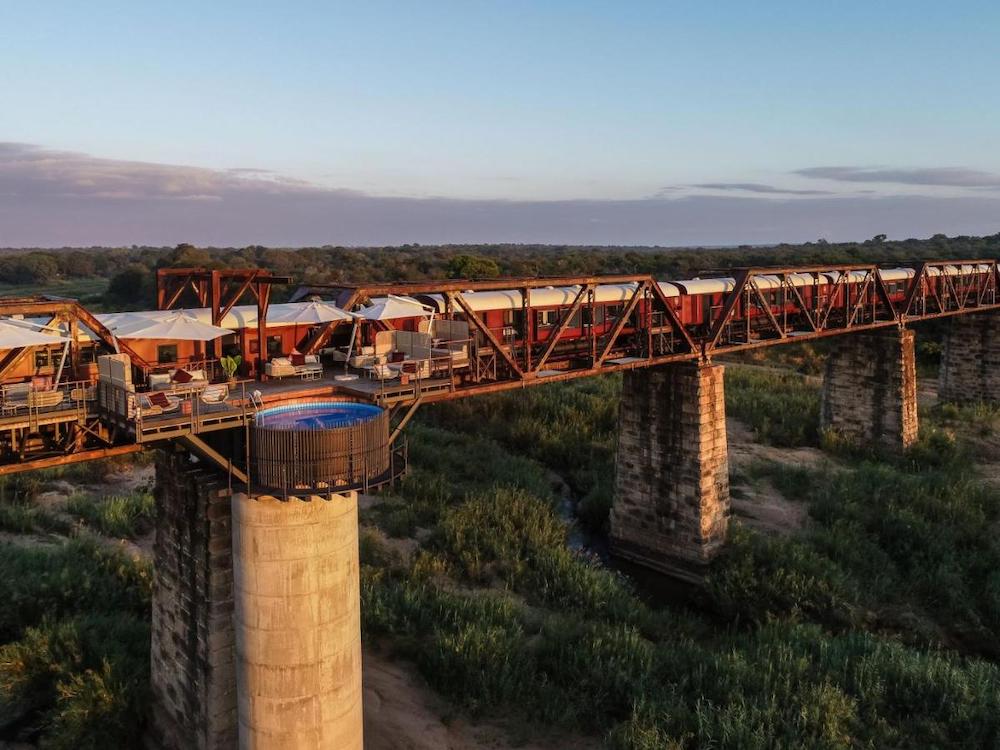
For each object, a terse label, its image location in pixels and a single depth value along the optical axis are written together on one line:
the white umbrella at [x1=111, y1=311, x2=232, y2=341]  13.96
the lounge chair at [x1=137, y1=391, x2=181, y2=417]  11.98
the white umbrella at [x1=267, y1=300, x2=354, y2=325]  16.73
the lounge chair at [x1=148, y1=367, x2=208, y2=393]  14.00
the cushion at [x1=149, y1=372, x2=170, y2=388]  14.18
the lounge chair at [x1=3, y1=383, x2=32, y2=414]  11.93
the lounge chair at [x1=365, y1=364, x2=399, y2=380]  15.20
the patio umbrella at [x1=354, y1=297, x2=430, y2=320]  17.14
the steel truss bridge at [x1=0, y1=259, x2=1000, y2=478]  12.16
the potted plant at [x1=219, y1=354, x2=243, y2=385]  15.33
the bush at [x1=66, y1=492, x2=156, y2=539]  23.06
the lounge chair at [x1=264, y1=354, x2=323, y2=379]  16.08
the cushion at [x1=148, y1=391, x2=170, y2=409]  12.10
